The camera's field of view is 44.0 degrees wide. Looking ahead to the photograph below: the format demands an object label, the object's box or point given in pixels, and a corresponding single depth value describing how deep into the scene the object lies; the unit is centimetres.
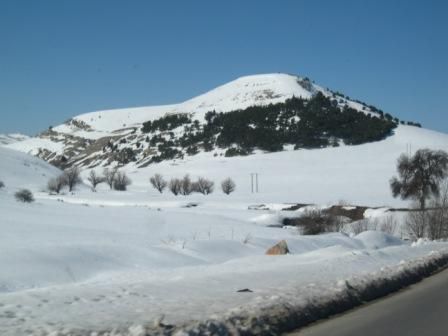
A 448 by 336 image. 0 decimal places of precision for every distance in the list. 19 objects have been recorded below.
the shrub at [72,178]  11312
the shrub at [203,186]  11612
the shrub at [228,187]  11220
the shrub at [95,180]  12772
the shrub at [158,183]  12250
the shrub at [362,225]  5045
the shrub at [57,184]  10636
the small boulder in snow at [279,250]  2094
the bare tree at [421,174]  6956
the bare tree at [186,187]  11612
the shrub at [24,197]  5376
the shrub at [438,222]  4428
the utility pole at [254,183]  11205
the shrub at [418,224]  4634
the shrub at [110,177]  12900
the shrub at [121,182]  12575
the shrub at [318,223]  4672
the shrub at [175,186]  11631
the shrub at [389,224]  5254
